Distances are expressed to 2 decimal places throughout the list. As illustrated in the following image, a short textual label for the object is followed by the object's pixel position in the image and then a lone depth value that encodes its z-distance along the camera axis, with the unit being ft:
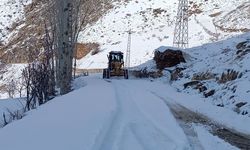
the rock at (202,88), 45.66
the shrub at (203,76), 49.39
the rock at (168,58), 74.35
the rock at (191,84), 50.33
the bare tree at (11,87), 89.94
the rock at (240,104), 33.72
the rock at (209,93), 42.66
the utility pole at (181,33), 110.51
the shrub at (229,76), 42.32
